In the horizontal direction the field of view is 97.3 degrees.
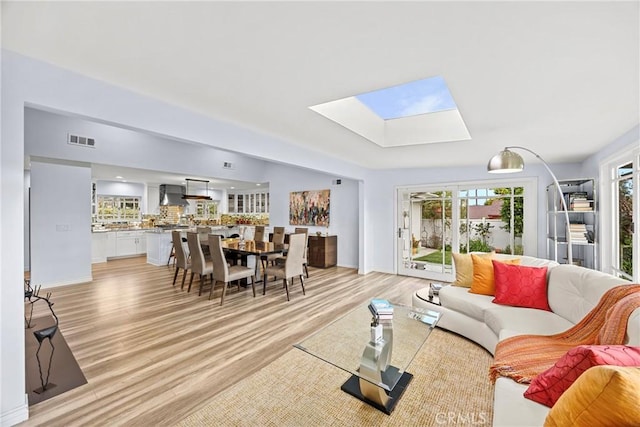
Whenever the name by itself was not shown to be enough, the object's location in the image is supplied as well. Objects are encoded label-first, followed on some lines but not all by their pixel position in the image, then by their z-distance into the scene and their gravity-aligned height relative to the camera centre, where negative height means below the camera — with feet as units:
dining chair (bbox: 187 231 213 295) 14.96 -2.34
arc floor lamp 8.78 +1.65
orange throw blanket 5.45 -2.98
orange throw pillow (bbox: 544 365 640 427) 2.90 -2.03
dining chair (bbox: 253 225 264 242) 22.76 -1.48
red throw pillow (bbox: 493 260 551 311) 9.30 -2.45
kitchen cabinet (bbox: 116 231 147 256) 25.96 -2.55
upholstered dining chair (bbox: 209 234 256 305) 13.93 -2.56
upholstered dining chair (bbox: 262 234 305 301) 15.01 -2.68
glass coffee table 6.46 -3.40
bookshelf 13.43 -0.36
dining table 15.90 -1.99
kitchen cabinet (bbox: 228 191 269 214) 33.81 +1.72
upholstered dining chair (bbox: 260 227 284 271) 20.75 -1.75
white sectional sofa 4.74 -3.11
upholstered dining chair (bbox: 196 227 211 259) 20.11 -2.23
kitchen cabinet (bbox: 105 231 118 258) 25.10 -2.50
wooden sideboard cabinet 22.88 -2.92
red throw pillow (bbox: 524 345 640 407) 3.83 -2.25
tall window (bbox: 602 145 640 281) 9.95 -0.10
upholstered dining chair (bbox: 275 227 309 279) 19.50 -3.07
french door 17.37 -0.53
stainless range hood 30.63 +2.31
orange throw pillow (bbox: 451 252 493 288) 11.73 -2.30
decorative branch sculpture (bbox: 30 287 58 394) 7.09 -4.39
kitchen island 23.38 -2.53
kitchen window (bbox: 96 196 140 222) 30.30 +0.86
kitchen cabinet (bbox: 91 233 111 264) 24.03 -2.66
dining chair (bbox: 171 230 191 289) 15.98 -2.25
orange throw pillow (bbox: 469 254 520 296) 10.70 -2.39
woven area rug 6.27 -4.53
